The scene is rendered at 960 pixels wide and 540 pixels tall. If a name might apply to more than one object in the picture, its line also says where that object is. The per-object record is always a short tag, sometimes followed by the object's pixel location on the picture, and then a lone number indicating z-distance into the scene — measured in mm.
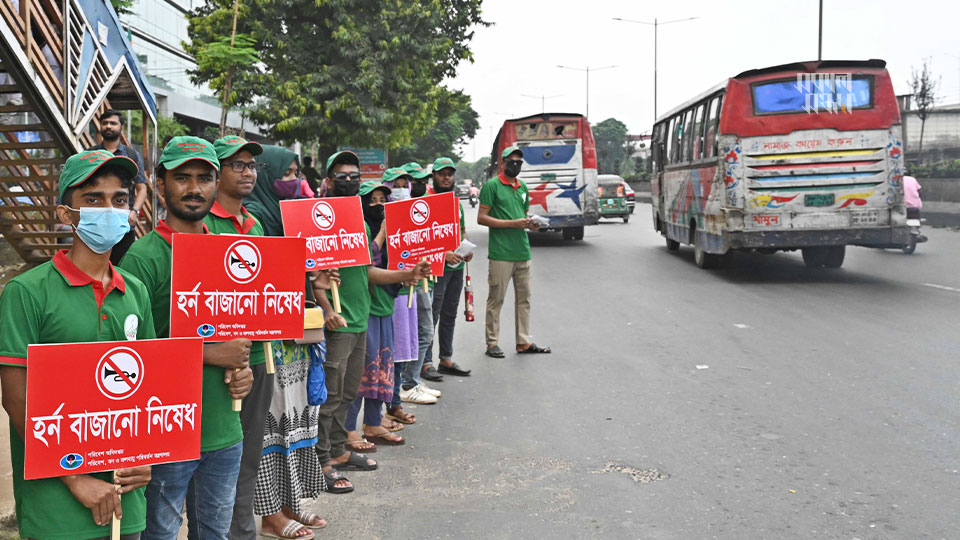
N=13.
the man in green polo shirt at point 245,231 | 3604
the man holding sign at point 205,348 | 3133
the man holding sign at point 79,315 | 2467
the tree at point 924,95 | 38003
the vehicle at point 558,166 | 22109
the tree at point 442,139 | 52122
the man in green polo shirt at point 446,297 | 7754
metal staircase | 7223
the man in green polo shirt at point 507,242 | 8859
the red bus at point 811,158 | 13477
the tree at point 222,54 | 19891
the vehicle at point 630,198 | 35219
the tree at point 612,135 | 113250
